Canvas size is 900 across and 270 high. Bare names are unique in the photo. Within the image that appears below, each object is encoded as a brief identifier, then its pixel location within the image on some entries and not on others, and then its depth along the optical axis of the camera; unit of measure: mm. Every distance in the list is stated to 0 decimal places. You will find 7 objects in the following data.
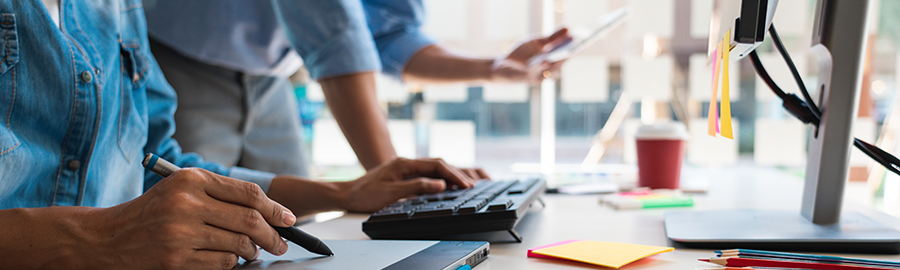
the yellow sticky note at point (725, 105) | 521
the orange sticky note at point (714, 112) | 608
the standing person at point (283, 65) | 948
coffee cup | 1035
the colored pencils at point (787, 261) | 396
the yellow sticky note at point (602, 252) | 454
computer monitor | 500
